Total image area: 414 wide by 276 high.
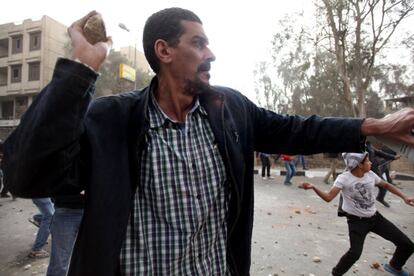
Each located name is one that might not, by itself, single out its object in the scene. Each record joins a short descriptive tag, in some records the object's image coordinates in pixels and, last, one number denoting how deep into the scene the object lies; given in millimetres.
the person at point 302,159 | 19662
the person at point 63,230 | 3271
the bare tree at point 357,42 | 14859
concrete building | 35812
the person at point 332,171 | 12816
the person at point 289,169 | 12500
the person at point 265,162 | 14219
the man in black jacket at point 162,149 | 1041
